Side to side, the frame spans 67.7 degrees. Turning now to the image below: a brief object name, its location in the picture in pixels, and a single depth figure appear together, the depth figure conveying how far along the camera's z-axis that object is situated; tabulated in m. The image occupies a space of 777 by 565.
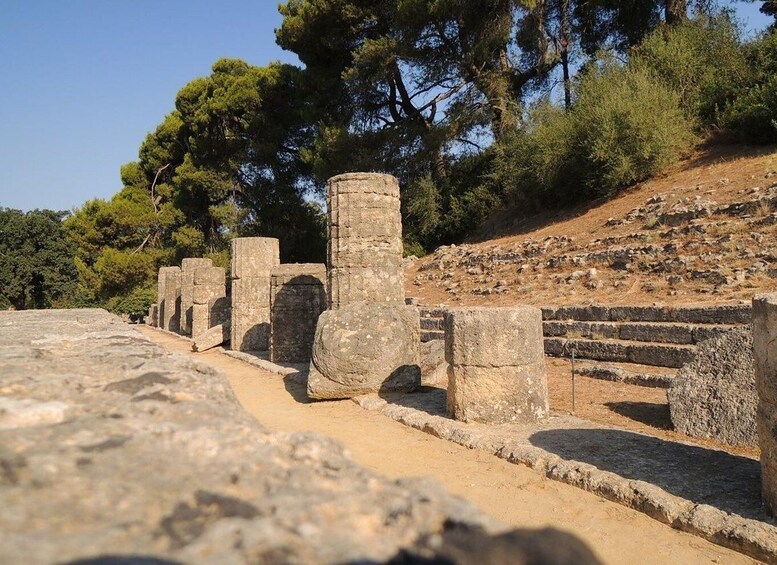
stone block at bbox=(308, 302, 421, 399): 7.38
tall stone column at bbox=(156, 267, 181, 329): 21.58
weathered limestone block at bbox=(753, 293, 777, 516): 3.50
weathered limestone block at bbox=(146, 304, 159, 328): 24.16
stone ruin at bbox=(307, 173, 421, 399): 7.40
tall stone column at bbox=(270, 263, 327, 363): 11.03
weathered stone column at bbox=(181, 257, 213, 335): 17.66
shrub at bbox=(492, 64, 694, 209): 17.03
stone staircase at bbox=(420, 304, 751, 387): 8.00
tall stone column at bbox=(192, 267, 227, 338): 16.08
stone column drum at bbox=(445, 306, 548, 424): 5.88
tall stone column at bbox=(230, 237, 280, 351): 12.93
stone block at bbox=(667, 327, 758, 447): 4.95
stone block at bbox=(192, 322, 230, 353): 13.56
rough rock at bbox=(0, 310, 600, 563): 0.98
